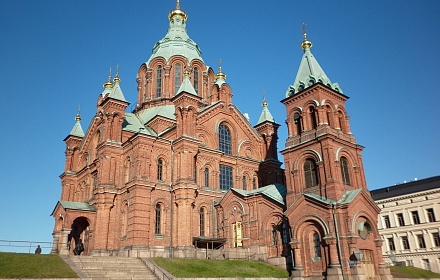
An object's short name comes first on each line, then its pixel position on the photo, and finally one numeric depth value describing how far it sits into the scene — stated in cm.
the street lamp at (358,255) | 2183
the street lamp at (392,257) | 4165
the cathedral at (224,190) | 2453
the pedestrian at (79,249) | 3262
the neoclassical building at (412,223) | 4159
